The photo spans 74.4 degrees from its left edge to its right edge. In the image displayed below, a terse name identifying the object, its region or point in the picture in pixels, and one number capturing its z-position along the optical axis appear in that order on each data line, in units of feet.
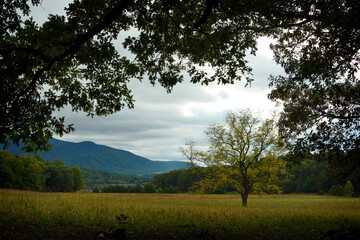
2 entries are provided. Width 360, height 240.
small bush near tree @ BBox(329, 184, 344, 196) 255.50
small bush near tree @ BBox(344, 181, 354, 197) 242.86
